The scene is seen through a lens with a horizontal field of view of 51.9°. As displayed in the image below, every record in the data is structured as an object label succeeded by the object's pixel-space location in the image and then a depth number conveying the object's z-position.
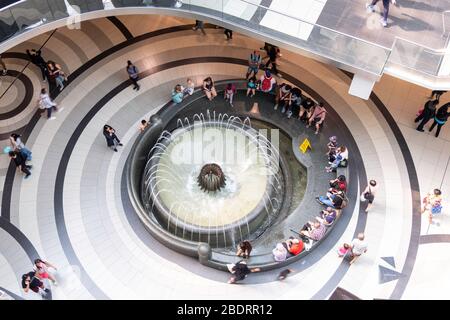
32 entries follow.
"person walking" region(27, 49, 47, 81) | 15.99
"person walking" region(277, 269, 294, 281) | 12.63
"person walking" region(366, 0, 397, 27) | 13.38
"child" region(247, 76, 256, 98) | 15.95
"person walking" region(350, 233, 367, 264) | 12.30
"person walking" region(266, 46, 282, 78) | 16.23
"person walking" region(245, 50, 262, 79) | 15.98
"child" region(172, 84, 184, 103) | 15.70
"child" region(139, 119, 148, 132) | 15.00
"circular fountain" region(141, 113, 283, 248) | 14.04
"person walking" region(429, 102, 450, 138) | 14.45
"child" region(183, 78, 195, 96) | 15.84
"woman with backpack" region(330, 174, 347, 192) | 13.75
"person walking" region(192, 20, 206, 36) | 17.47
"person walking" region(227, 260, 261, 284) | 12.21
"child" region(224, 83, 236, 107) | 15.86
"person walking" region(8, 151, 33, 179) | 14.05
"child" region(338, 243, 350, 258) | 12.88
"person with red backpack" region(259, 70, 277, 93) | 15.60
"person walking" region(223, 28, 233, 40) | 17.23
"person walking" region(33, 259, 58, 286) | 11.91
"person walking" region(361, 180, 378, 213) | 13.38
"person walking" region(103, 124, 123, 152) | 14.45
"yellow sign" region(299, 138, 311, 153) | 14.95
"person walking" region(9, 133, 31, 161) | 14.10
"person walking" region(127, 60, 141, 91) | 15.80
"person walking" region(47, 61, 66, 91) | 15.79
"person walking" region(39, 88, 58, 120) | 14.99
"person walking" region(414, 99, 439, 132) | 14.58
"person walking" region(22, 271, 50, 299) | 11.76
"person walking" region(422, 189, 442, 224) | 13.22
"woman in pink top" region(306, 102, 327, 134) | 14.88
